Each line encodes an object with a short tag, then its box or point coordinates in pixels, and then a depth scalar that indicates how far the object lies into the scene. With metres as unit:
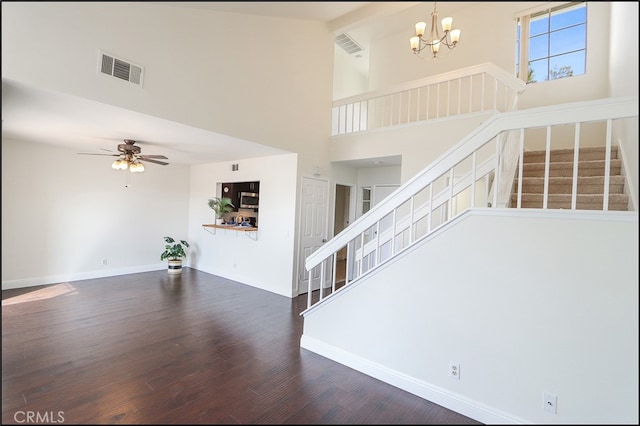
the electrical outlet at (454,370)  2.24
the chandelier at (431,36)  3.82
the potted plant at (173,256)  6.38
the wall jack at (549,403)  1.85
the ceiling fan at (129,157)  4.39
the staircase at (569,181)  2.62
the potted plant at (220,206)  6.27
